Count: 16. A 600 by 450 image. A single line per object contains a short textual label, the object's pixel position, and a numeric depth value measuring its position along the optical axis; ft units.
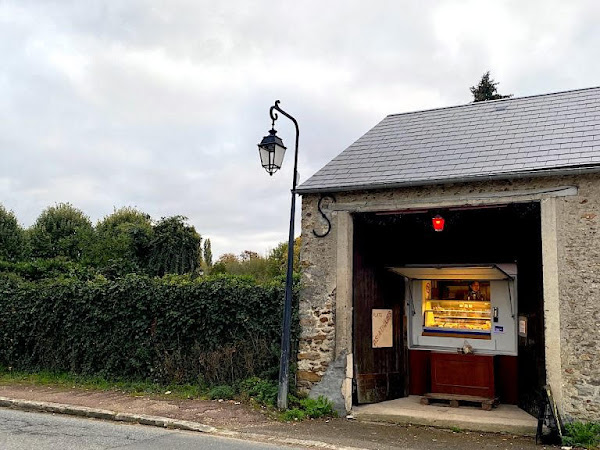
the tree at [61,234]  92.89
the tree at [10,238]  74.23
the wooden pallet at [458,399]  31.42
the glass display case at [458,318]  34.35
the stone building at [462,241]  25.93
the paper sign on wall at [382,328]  33.73
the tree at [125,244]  92.53
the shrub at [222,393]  33.32
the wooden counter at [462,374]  33.24
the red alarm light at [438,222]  30.45
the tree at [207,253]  124.25
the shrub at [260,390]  31.42
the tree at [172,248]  93.45
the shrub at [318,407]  29.55
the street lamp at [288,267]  30.25
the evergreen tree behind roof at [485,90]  98.75
